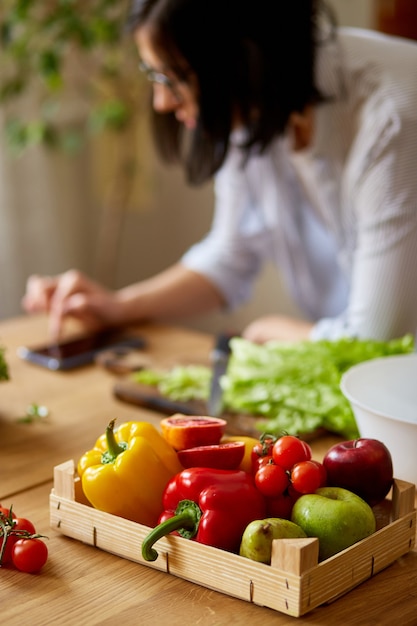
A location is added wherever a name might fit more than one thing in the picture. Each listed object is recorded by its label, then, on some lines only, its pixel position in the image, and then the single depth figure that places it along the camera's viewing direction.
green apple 1.23
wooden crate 1.21
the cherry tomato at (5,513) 1.31
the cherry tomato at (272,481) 1.26
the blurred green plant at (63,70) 2.95
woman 1.78
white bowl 1.40
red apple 1.29
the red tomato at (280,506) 1.27
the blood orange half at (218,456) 1.31
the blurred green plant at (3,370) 1.65
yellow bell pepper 1.30
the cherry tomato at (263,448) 1.31
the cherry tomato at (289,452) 1.28
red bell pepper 1.24
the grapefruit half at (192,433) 1.33
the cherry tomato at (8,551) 1.30
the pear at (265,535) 1.22
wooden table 1.22
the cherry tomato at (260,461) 1.29
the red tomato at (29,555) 1.29
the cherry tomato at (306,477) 1.26
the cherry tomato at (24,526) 1.32
